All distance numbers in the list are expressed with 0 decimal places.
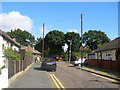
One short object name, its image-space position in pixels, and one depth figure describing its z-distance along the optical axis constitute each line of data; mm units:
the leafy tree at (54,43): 64158
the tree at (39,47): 75155
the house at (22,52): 19215
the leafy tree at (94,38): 66896
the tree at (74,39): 65755
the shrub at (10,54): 12309
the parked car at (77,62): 30276
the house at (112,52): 22428
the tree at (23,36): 78742
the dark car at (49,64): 19029
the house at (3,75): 7871
